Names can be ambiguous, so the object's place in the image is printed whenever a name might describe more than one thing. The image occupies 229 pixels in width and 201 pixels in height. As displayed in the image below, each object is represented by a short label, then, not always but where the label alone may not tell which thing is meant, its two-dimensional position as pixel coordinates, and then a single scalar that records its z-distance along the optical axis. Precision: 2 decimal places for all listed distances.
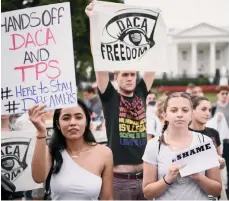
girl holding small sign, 2.81
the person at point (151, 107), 6.16
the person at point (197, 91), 8.15
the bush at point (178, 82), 49.09
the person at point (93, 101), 8.66
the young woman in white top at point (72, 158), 2.82
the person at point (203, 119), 4.29
